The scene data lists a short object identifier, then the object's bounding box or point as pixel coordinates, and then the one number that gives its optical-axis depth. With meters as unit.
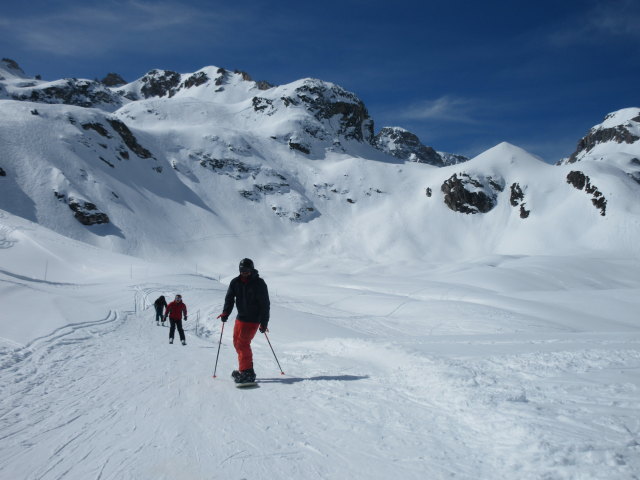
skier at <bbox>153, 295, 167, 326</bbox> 16.56
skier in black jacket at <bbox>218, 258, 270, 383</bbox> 6.30
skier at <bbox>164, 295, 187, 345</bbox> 11.45
